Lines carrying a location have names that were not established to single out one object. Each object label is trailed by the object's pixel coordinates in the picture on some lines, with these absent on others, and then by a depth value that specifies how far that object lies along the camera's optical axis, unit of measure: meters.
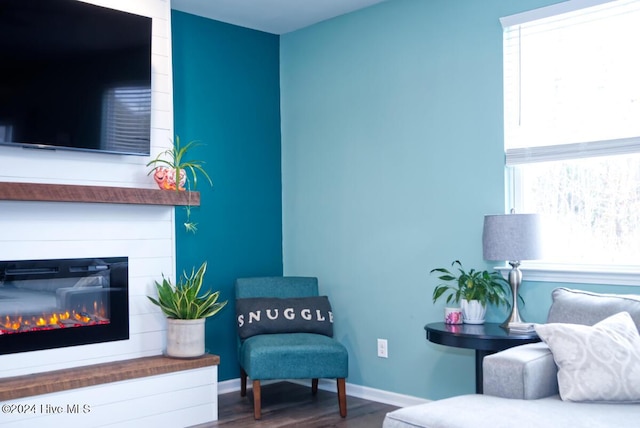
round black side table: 3.21
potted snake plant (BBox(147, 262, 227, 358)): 3.90
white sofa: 2.37
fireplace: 3.54
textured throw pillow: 2.59
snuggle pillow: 4.28
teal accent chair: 3.97
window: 3.41
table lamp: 3.36
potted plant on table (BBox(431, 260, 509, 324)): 3.58
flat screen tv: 3.45
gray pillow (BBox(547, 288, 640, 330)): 2.88
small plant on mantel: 3.99
